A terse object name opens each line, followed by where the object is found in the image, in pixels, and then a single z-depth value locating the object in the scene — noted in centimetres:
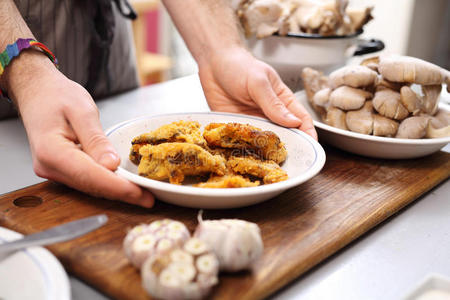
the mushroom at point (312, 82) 135
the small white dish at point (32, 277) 59
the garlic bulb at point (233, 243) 65
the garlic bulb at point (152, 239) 64
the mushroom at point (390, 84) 121
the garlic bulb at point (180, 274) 58
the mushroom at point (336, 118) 120
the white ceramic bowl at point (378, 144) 110
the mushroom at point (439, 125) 115
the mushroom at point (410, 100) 115
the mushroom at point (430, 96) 120
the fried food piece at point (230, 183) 84
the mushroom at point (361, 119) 115
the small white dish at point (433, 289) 62
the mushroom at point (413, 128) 113
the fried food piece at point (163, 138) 98
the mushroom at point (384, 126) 114
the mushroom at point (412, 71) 115
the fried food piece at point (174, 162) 89
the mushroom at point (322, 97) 125
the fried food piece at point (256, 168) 92
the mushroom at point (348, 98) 118
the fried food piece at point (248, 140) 99
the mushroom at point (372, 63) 126
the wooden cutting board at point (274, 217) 68
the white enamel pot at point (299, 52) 161
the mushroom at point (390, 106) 116
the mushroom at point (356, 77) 119
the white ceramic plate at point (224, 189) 79
